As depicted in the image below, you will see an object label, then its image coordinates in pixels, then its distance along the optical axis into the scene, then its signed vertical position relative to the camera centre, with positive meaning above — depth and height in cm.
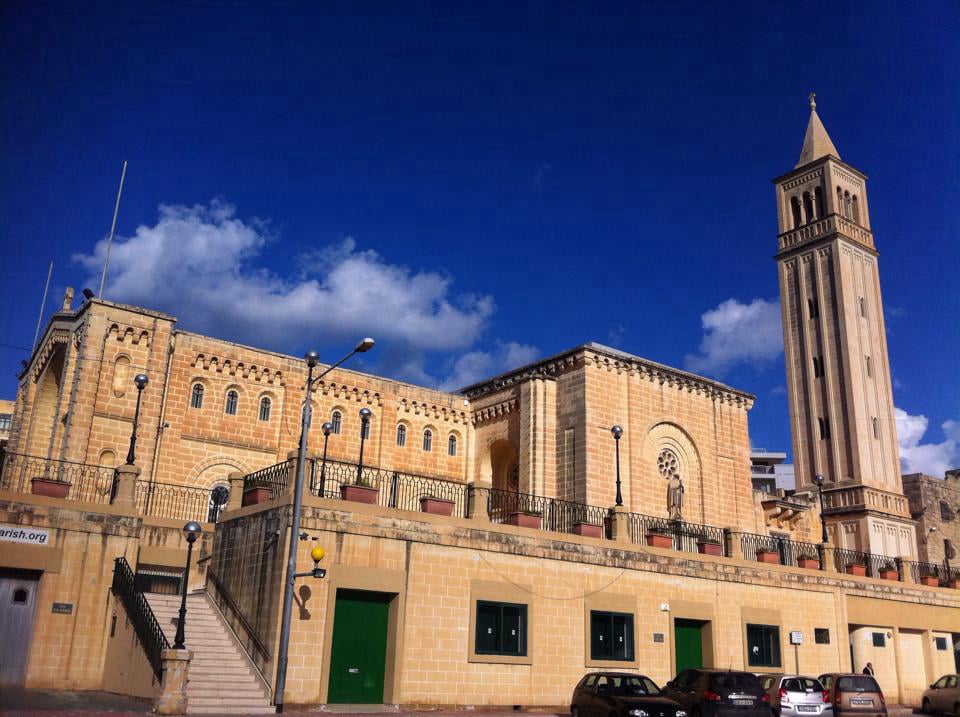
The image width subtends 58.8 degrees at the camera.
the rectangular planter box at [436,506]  2045 +282
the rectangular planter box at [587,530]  2327 +271
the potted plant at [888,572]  3139 +252
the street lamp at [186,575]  1641 +83
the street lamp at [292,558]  1688 +127
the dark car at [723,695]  1720 -112
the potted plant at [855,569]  3034 +250
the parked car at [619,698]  1630 -120
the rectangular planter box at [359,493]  1947 +289
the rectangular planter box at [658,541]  2478 +266
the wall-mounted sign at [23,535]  1927 +174
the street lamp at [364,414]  2205 +527
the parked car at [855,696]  1983 -119
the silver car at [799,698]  1919 -123
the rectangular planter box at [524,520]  2205 +276
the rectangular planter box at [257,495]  2036 +294
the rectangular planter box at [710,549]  2577 +258
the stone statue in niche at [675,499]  3325 +517
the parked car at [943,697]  2542 -149
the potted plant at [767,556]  2725 +257
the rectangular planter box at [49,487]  2012 +290
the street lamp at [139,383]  2138 +572
